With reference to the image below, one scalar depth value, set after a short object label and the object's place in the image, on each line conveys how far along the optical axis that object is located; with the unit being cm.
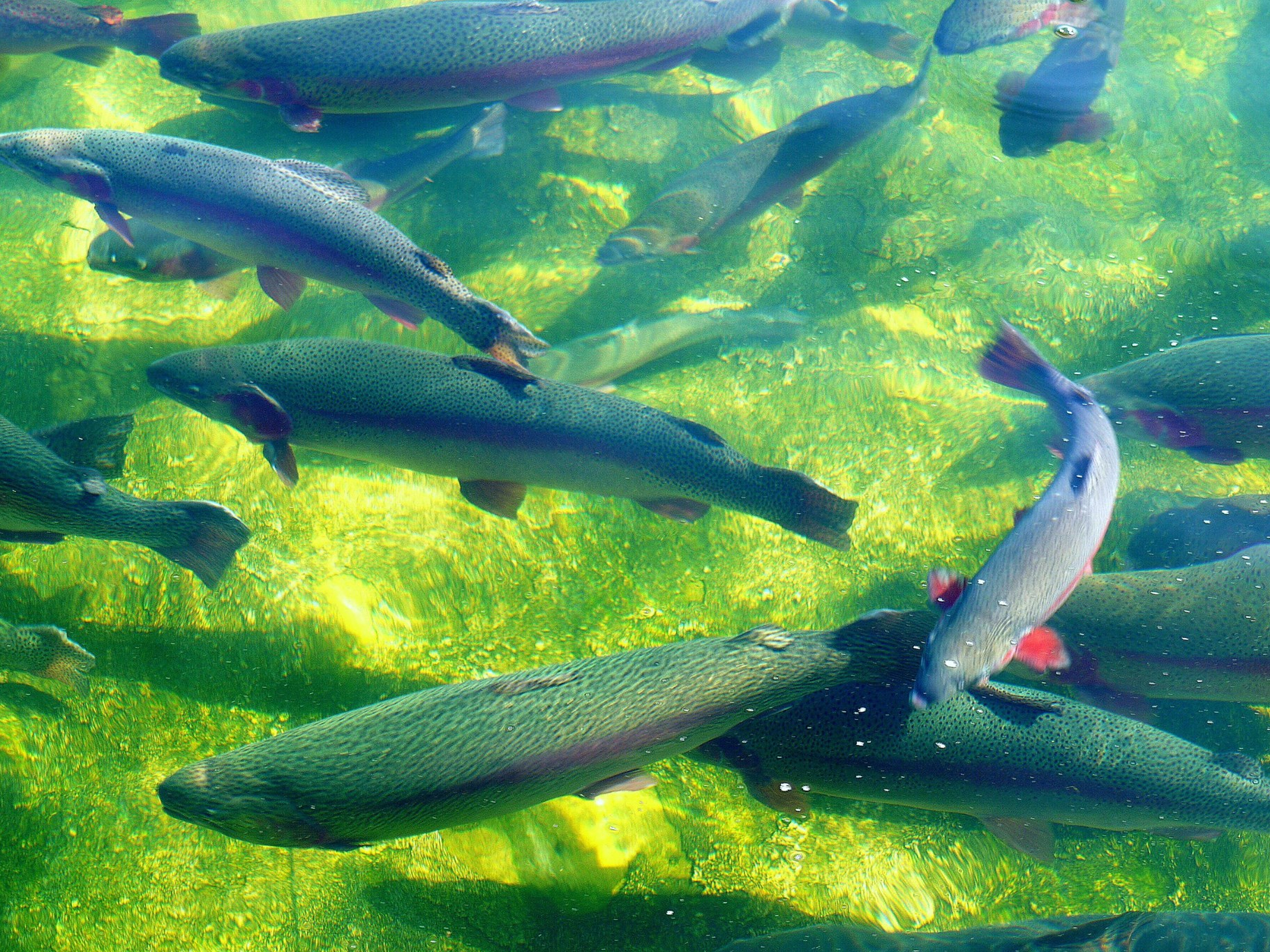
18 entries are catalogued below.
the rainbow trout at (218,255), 458
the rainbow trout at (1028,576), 243
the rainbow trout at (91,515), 315
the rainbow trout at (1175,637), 324
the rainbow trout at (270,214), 377
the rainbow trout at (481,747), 245
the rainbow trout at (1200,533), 373
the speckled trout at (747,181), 506
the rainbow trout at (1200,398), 383
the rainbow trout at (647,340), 455
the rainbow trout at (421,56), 498
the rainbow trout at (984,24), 538
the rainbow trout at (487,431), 353
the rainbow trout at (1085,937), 271
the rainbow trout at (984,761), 289
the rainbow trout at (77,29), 545
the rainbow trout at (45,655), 306
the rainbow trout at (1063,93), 576
